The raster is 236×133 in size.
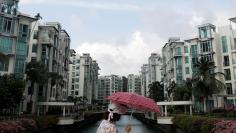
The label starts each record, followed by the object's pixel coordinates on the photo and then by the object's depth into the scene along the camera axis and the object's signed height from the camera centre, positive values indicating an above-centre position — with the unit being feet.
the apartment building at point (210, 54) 136.07 +26.28
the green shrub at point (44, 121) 70.07 -14.89
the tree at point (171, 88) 159.47 -2.51
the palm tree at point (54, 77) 128.41 +5.85
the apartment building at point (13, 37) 108.63 +29.27
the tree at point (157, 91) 216.82 -6.71
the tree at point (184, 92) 135.82 -4.82
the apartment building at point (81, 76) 268.19 +13.86
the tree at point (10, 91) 85.45 -2.73
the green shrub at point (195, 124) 45.86 -11.93
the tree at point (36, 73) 112.61 +7.91
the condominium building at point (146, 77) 366.92 +17.90
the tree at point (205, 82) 117.12 +1.88
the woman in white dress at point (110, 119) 14.96 -2.76
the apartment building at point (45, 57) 122.80 +20.95
